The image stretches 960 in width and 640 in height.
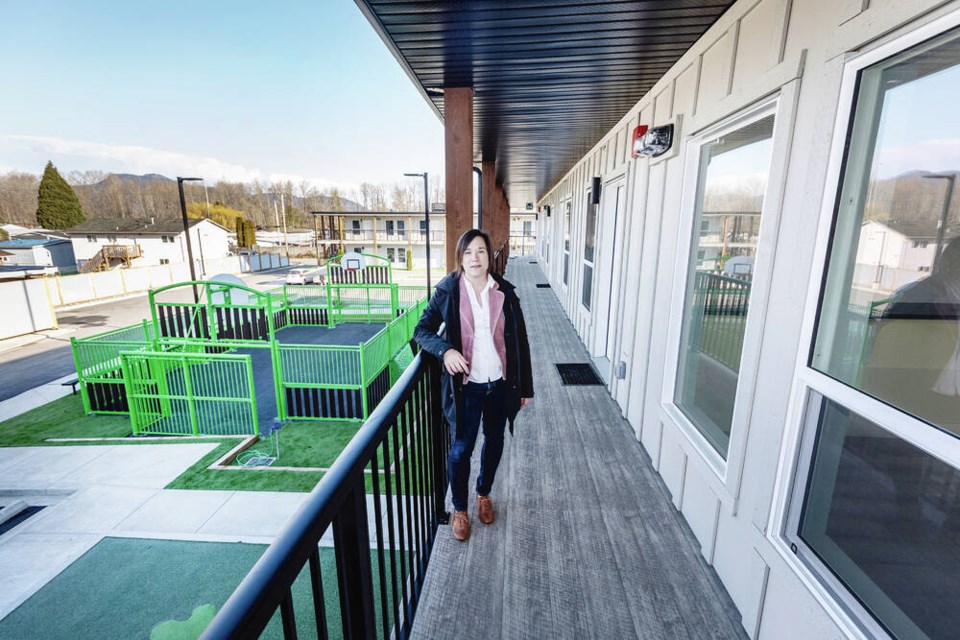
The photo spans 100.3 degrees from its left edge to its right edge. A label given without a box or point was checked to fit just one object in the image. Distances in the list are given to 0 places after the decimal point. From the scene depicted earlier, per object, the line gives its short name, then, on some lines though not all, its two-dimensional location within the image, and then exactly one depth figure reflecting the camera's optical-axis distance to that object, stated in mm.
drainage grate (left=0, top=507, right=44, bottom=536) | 4520
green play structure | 7113
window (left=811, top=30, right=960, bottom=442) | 1143
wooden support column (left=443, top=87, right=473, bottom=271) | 3115
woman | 1979
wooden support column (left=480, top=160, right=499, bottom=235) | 7238
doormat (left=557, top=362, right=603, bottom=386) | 4660
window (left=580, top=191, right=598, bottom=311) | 5887
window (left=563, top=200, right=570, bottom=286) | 8812
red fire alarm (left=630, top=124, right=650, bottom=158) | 3283
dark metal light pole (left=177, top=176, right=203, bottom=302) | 12367
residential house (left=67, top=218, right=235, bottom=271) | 30281
